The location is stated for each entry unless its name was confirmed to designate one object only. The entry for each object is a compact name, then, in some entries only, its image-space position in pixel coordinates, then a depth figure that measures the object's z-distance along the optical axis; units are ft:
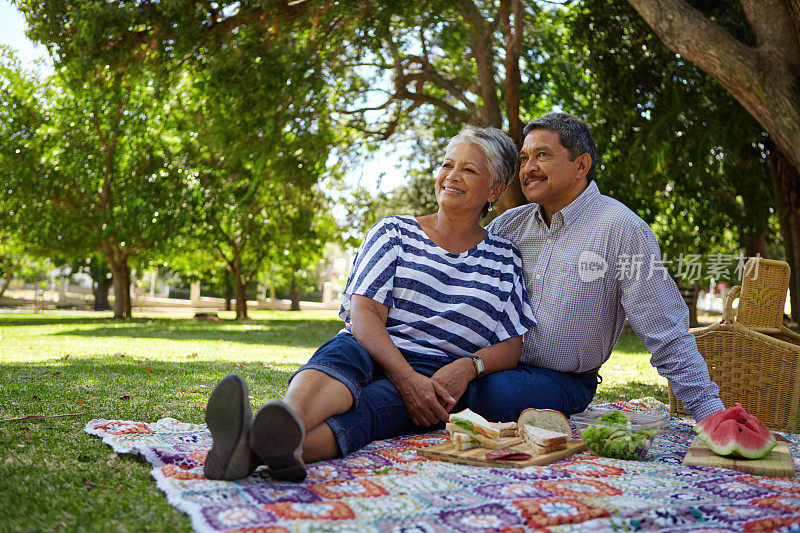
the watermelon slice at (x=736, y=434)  11.03
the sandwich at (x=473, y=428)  11.25
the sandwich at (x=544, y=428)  11.16
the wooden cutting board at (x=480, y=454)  10.65
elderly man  13.19
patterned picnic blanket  7.73
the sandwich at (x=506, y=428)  11.91
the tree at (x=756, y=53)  26.08
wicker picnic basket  16.03
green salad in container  11.41
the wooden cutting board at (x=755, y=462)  10.59
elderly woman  11.14
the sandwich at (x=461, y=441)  11.13
